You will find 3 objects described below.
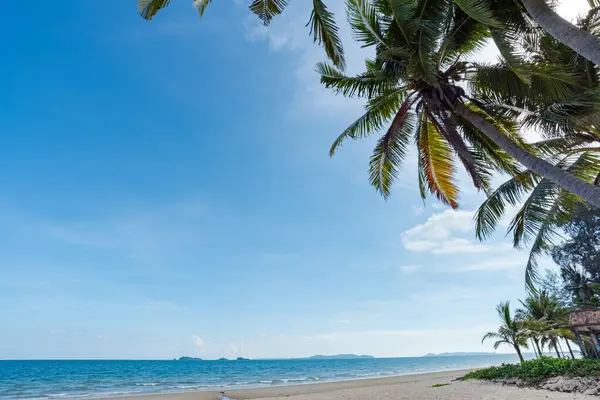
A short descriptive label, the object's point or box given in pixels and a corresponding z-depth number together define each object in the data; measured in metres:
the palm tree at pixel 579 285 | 20.72
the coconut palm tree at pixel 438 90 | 4.95
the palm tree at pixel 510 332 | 20.59
